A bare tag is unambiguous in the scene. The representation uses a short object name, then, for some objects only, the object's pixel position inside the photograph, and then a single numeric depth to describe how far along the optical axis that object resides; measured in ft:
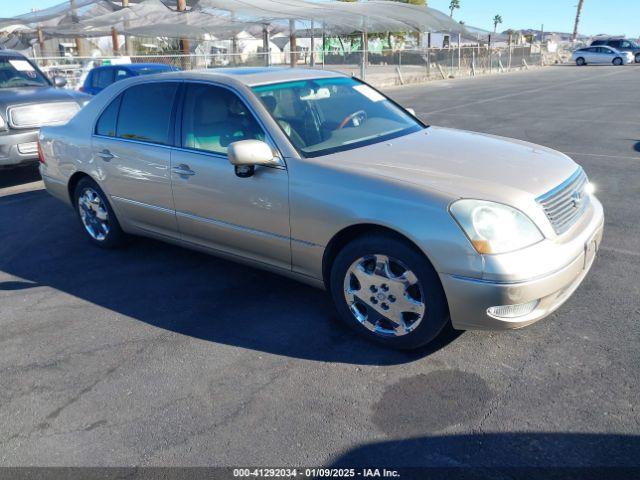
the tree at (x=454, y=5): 354.33
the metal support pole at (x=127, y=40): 80.79
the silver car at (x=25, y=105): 27.22
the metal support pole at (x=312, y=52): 82.69
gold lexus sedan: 10.37
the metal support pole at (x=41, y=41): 89.70
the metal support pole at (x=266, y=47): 77.61
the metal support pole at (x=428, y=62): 101.30
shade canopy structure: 75.61
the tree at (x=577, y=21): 252.42
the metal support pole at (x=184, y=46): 73.57
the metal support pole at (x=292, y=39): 80.90
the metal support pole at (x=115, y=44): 85.30
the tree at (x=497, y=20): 444.55
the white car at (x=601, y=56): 141.90
